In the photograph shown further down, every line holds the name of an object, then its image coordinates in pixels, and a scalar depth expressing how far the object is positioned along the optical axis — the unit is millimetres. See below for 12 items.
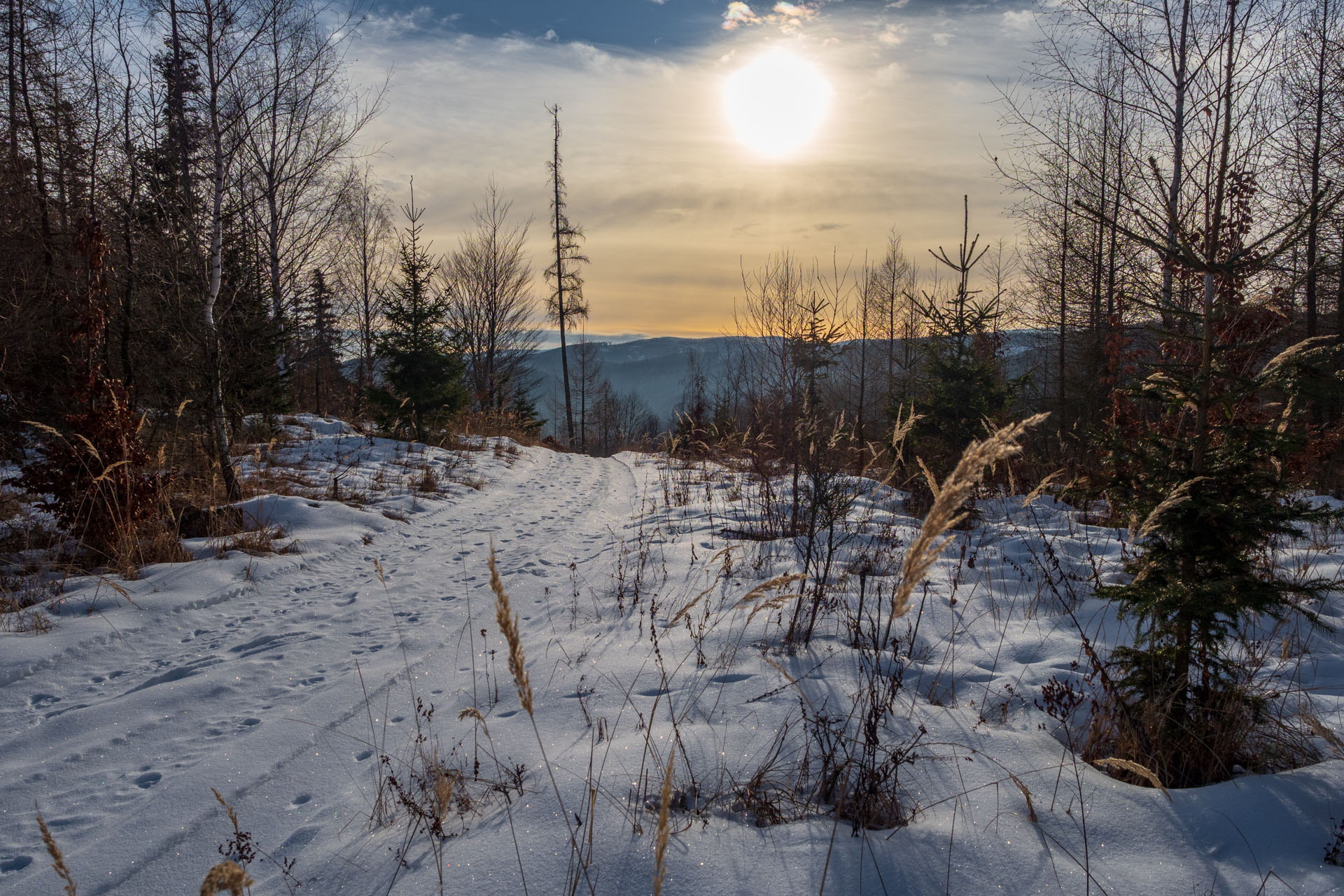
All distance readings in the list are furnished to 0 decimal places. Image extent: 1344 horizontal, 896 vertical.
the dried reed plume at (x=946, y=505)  1498
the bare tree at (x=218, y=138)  6633
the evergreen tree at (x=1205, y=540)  2266
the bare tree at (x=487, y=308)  25703
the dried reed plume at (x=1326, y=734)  2270
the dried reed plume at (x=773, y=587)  2072
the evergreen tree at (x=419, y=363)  13051
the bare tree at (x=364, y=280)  21703
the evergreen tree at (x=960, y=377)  8078
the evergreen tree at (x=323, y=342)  19553
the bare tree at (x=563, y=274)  27928
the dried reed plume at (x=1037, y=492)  3055
